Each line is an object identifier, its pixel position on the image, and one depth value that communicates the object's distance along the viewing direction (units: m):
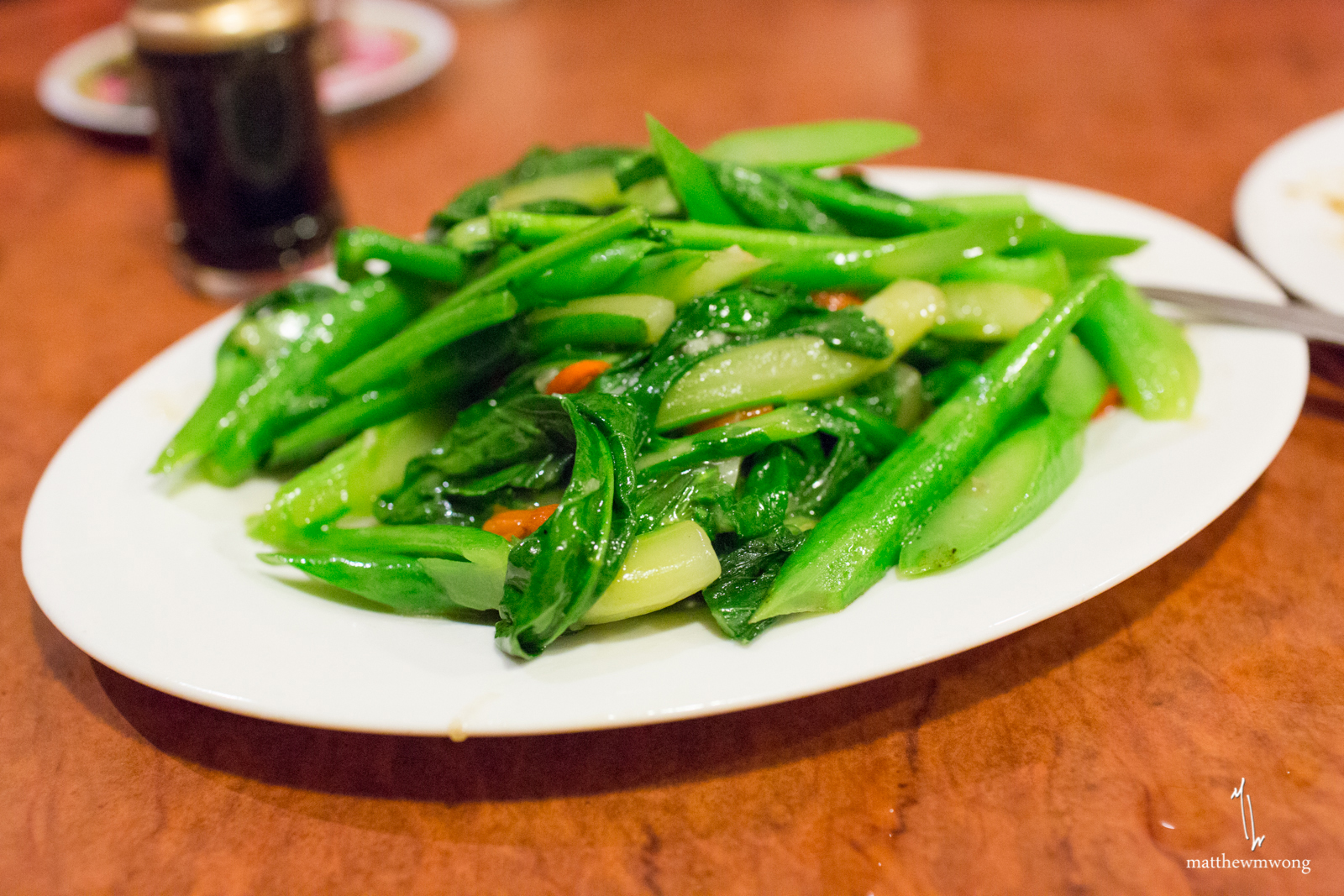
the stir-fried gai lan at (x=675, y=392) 0.46
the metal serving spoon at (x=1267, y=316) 0.50
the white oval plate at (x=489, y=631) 0.43
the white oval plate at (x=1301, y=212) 0.54
